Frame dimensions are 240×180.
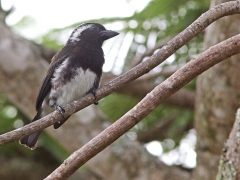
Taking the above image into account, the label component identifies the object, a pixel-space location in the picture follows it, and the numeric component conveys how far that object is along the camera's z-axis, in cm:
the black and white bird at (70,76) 732
